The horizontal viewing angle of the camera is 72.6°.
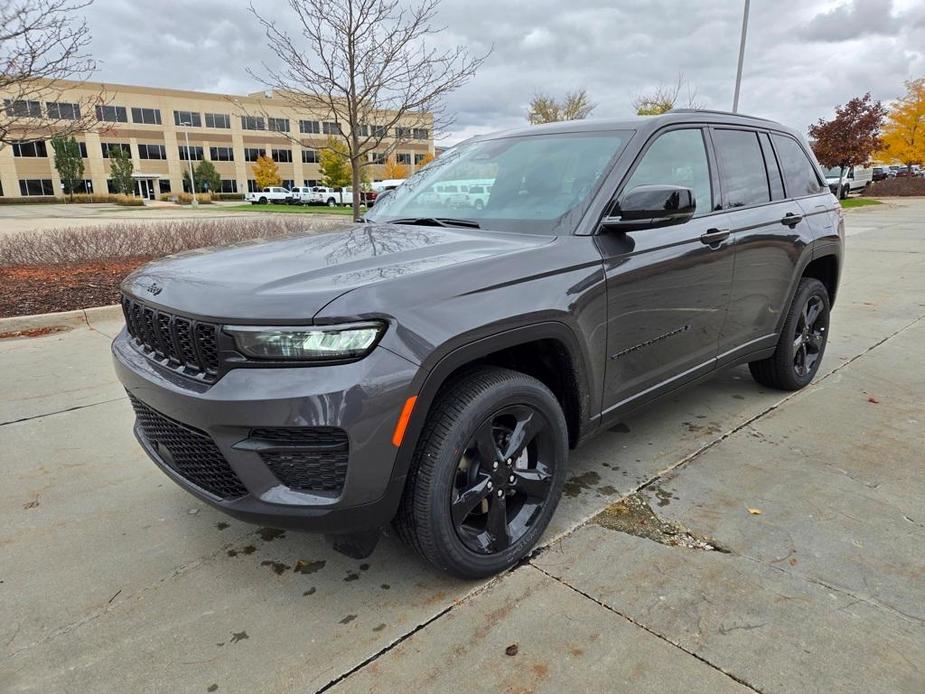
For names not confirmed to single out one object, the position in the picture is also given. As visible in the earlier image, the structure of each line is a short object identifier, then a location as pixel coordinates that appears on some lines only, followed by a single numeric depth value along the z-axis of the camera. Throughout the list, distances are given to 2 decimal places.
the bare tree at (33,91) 7.33
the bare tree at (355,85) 9.88
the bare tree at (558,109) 33.20
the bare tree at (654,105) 24.89
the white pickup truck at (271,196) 59.22
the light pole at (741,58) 18.78
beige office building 66.38
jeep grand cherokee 1.96
